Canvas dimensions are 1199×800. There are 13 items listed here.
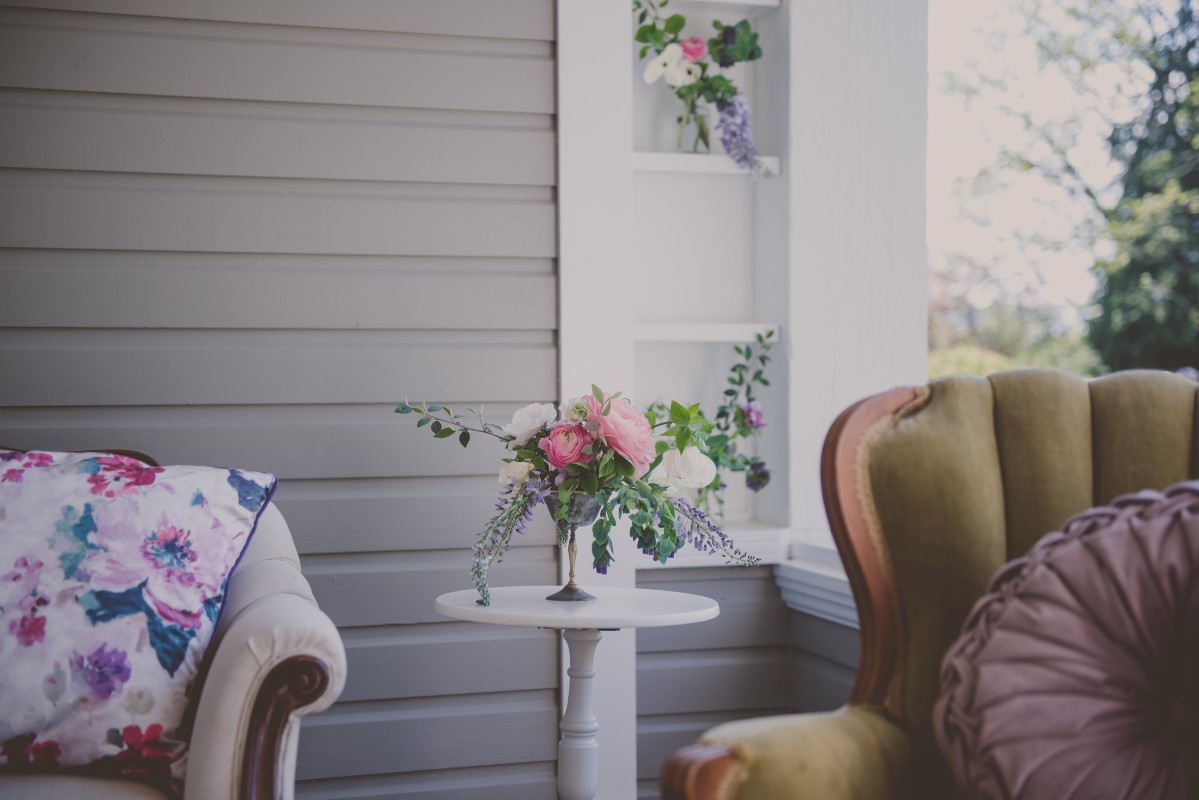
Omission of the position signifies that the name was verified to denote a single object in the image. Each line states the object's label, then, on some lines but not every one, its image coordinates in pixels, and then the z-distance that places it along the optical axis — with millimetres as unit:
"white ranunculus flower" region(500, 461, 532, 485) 1766
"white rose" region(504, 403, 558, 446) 1763
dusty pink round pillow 1022
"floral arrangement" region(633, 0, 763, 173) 2416
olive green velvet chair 1248
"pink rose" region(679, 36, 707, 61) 2410
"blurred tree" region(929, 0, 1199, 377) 6613
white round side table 1661
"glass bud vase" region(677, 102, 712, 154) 2479
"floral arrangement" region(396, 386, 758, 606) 1712
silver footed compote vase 1751
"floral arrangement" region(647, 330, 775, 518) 2439
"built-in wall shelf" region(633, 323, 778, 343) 2395
